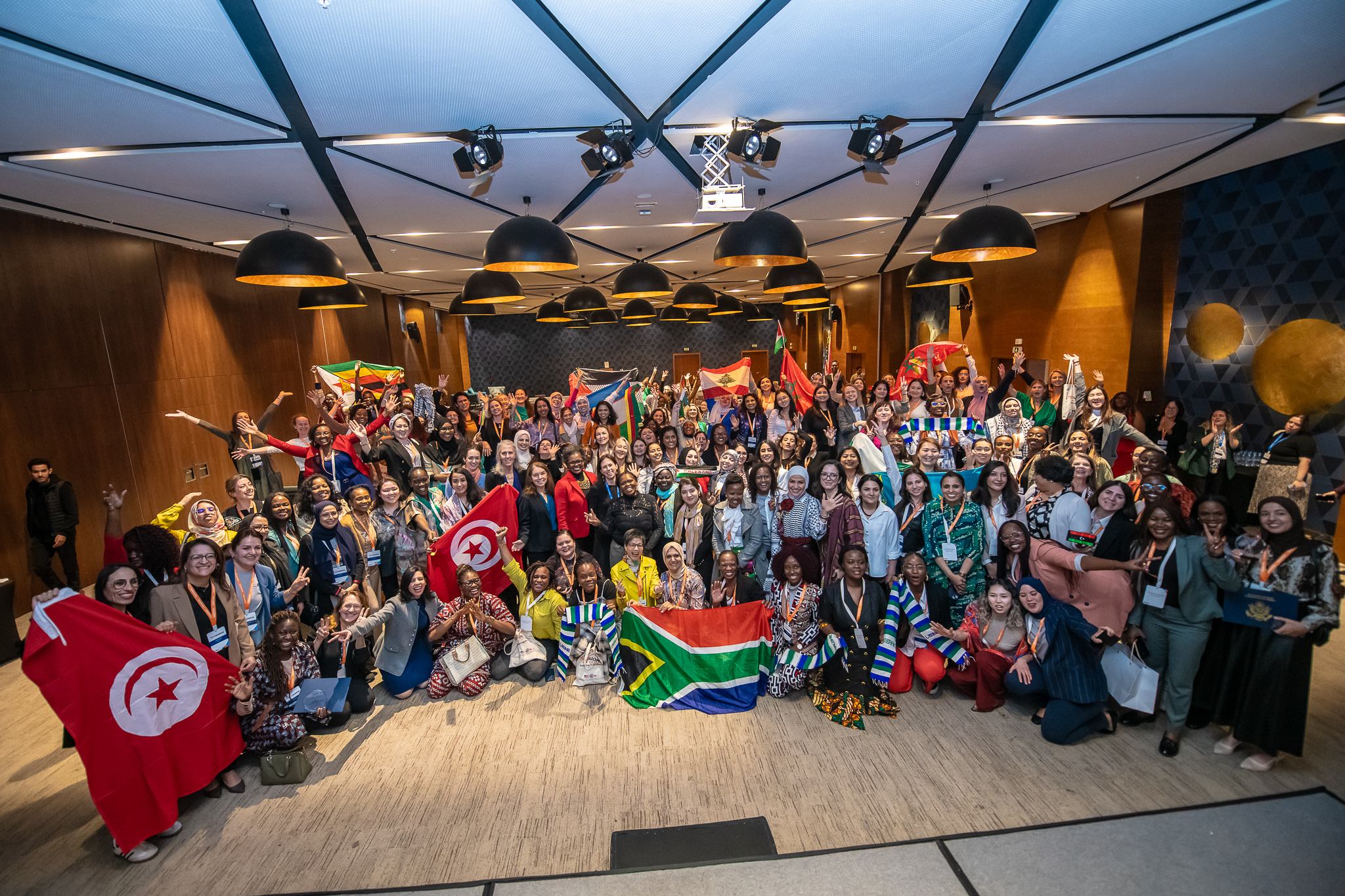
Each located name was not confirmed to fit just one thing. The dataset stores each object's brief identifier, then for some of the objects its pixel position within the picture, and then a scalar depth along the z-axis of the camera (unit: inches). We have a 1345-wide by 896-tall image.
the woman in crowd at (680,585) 170.2
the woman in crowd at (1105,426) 225.4
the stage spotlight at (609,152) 159.9
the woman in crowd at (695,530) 186.2
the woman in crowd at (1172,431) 266.2
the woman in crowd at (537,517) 202.7
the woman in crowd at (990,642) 155.4
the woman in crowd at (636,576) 176.7
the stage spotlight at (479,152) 157.4
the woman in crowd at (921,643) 162.6
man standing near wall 214.7
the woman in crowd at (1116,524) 148.0
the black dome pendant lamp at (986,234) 165.3
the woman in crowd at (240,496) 182.4
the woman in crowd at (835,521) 172.1
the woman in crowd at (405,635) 167.9
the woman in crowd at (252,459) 232.2
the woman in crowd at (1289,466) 209.2
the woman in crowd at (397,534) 179.6
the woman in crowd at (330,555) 168.1
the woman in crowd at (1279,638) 124.0
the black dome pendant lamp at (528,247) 160.1
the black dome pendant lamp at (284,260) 159.6
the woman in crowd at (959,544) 165.6
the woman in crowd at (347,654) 160.4
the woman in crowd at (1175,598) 133.8
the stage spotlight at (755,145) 156.4
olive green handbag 140.3
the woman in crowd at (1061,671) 144.7
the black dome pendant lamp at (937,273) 249.1
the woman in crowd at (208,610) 136.3
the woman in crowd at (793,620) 165.5
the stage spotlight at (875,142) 158.4
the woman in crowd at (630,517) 196.7
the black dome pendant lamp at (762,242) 161.6
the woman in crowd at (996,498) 169.8
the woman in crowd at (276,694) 145.3
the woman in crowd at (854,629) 161.9
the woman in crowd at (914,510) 173.9
